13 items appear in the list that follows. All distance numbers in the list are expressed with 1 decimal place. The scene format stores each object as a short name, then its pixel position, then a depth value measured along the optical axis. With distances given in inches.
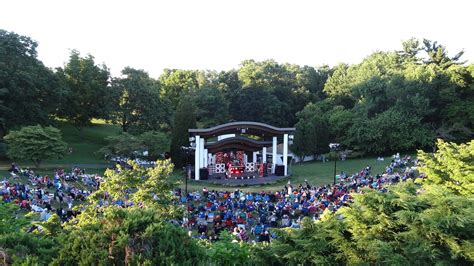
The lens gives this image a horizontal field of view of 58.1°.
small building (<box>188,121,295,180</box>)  1473.9
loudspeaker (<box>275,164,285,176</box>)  1523.1
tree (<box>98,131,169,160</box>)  1505.9
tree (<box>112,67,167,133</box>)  1806.1
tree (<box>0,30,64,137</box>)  1487.5
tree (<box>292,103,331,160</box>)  1811.0
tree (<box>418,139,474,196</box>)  690.2
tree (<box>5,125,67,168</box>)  1272.1
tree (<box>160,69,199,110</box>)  2332.7
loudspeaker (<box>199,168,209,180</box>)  1471.5
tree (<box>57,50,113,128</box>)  1768.0
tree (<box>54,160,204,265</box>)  275.7
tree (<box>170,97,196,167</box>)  1594.5
